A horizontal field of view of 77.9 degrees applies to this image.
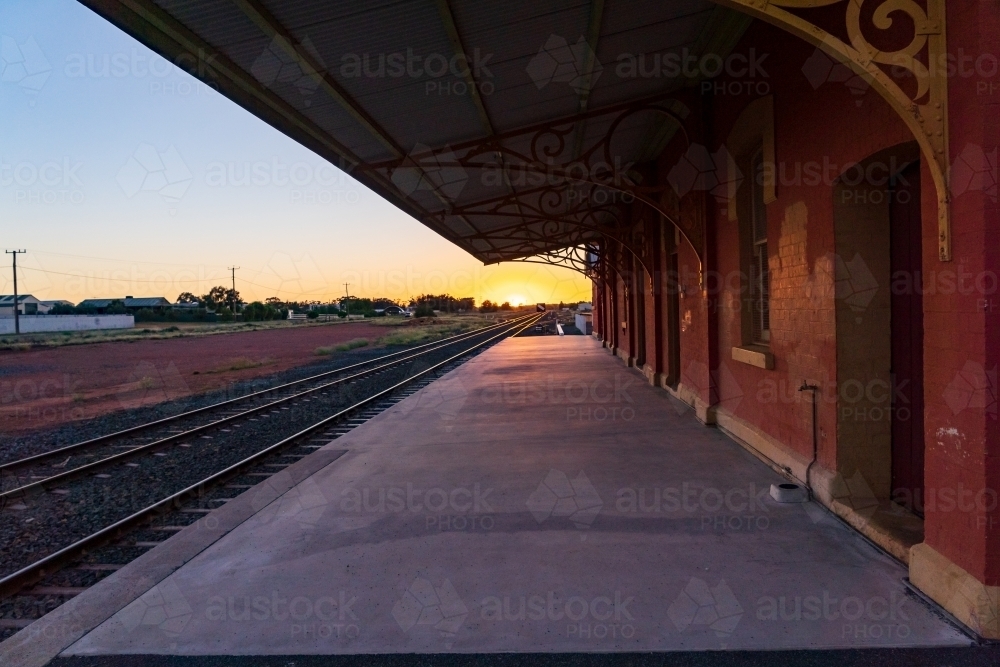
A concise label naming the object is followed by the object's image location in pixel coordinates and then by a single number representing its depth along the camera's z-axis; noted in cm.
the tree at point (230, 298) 12885
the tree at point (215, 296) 13412
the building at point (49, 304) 12222
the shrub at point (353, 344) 3443
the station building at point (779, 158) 318
